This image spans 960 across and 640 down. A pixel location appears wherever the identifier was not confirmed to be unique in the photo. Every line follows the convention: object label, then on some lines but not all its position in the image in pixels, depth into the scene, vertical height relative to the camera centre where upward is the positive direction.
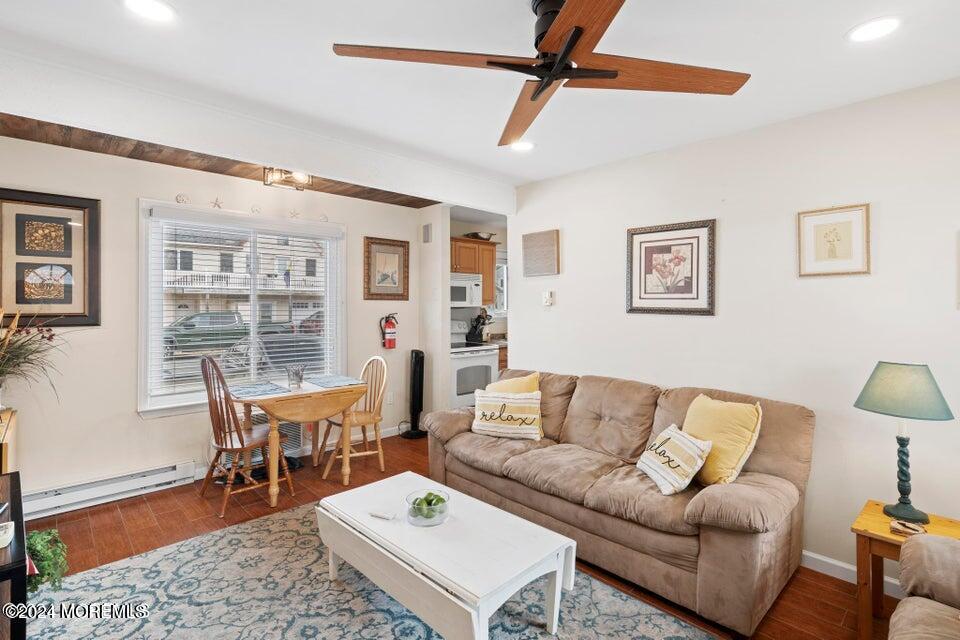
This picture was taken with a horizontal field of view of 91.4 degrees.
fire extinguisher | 4.62 -0.15
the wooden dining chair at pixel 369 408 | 3.77 -0.82
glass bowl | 2.01 -0.84
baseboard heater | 2.95 -1.17
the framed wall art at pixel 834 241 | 2.30 +0.38
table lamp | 1.85 -0.35
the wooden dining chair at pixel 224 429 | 3.04 -0.75
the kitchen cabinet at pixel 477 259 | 5.15 +0.65
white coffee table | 1.61 -0.92
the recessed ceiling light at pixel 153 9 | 1.59 +1.06
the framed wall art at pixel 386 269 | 4.53 +0.47
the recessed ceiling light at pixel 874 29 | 1.65 +1.03
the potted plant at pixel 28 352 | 2.66 -0.21
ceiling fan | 1.23 +0.78
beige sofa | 1.88 -0.86
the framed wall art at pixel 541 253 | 3.66 +0.50
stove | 4.89 -0.53
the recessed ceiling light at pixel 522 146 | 2.91 +1.07
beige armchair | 1.33 -0.88
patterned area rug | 1.93 -1.29
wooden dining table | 3.15 -0.61
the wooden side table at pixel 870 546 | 1.82 -0.91
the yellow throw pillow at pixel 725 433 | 2.25 -0.59
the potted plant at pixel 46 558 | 1.63 -0.86
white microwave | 5.08 +0.29
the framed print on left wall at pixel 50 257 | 2.87 +0.39
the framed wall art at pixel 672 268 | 2.86 +0.30
